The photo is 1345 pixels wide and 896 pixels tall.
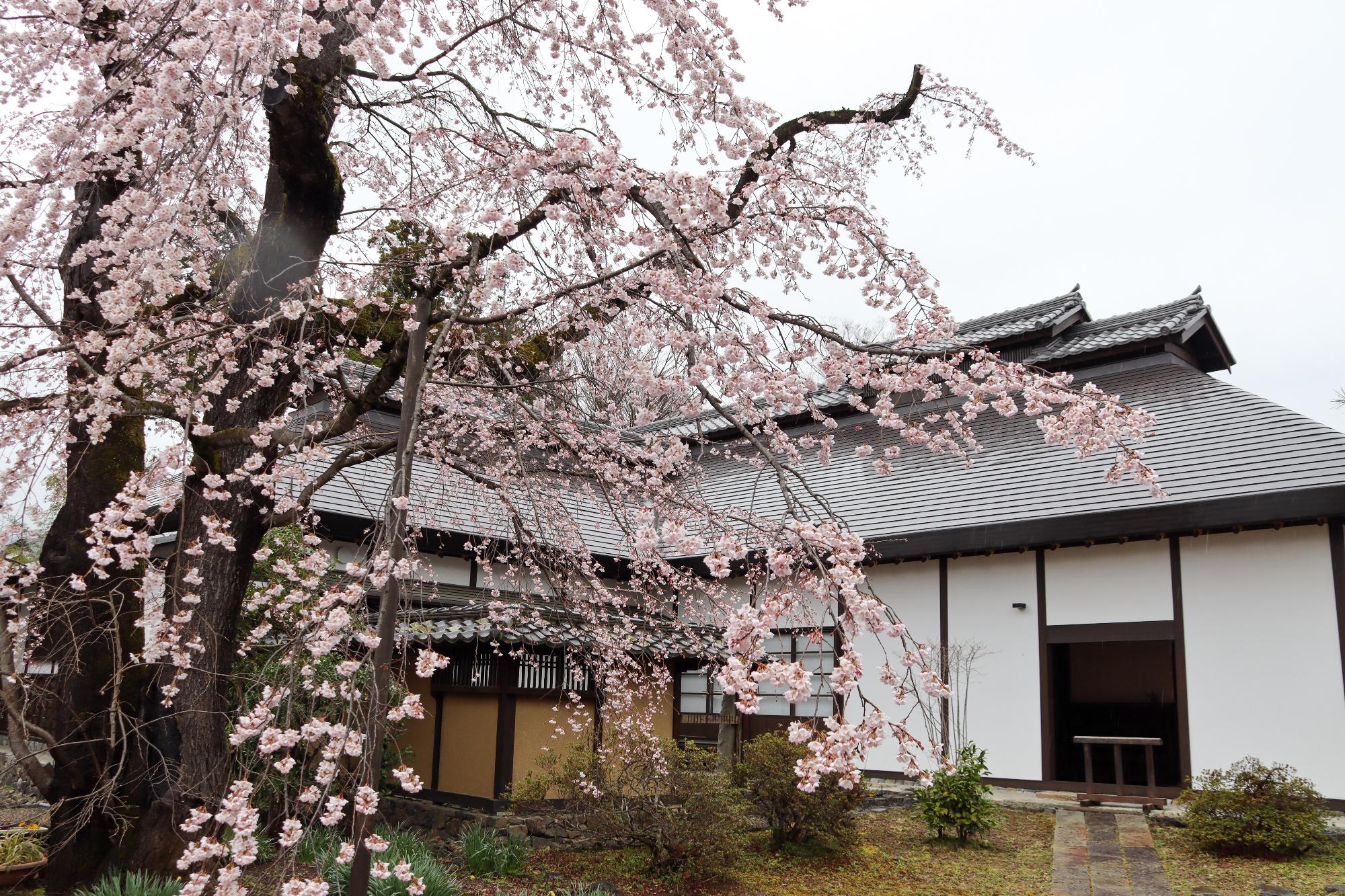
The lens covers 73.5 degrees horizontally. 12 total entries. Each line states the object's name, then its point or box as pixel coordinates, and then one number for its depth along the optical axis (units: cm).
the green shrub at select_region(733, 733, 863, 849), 784
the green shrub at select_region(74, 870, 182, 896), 497
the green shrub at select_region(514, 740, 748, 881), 708
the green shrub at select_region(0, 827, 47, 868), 633
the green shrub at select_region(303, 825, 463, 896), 584
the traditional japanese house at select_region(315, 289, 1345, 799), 849
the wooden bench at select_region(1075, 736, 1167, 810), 880
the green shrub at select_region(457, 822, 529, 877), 723
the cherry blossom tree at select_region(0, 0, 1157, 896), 379
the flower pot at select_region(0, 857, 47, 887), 614
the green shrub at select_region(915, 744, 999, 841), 804
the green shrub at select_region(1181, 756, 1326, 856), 706
